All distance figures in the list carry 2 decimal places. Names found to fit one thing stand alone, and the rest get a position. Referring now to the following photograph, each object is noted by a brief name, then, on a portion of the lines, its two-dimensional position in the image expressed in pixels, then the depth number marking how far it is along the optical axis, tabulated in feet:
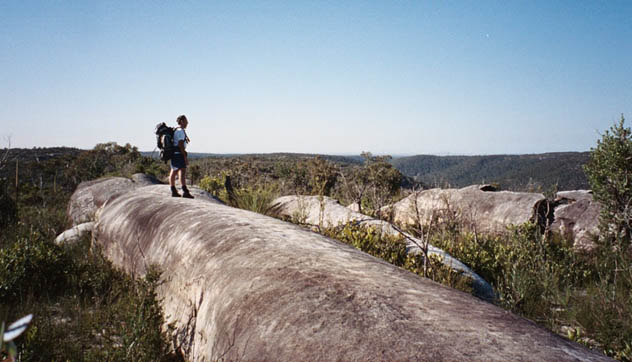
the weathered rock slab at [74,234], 21.32
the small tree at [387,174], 75.47
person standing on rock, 25.16
